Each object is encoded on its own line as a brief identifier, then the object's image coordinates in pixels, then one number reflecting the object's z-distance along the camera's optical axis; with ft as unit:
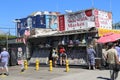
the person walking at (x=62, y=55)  41.15
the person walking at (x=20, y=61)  36.98
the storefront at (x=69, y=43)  39.00
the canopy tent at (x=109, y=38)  34.58
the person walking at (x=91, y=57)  35.34
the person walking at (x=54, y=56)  41.20
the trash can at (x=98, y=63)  35.92
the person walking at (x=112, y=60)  22.54
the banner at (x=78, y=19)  44.17
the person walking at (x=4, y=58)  33.11
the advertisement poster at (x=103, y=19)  43.86
